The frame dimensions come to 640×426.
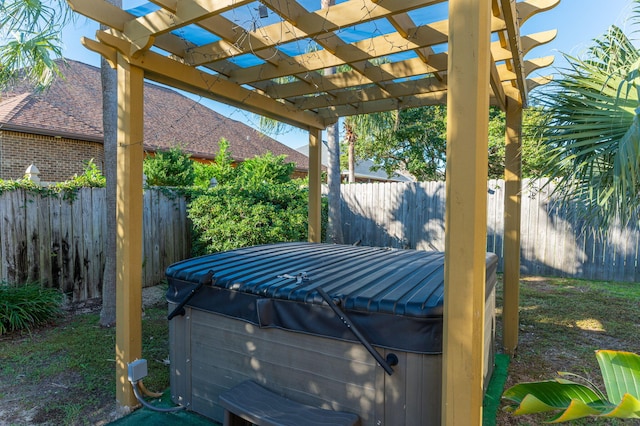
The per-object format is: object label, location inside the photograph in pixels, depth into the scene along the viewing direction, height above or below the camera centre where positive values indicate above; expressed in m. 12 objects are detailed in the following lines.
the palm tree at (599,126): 2.33 +0.49
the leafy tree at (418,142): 12.44 +2.07
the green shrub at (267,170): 10.50 +0.95
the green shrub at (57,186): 4.42 +0.23
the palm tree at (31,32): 4.22 +1.93
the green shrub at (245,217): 5.55 -0.20
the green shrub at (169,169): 8.82 +0.82
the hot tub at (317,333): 1.82 -0.71
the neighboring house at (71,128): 8.77 +2.06
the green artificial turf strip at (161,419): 2.43 -1.37
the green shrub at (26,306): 4.00 -1.08
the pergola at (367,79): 1.46 +1.03
